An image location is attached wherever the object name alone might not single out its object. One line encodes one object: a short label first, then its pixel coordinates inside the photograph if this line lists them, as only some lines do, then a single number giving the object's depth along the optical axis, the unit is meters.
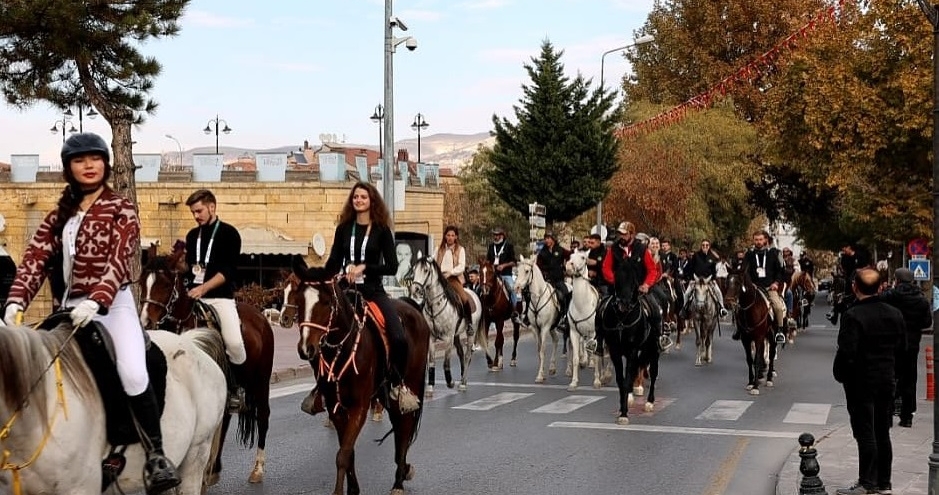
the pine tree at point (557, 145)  42.19
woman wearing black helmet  6.12
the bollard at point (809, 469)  8.90
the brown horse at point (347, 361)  9.11
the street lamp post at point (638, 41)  39.42
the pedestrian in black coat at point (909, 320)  13.83
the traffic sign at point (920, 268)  31.25
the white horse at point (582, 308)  18.92
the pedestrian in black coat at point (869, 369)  9.59
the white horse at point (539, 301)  20.84
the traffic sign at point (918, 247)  34.91
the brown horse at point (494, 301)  21.53
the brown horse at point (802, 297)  31.02
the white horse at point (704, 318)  22.89
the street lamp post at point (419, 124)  65.12
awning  41.47
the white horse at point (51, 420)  5.52
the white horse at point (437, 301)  18.20
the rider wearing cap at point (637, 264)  16.66
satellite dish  39.34
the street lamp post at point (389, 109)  25.88
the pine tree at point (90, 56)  21.20
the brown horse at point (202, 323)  10.05
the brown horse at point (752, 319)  18.92
